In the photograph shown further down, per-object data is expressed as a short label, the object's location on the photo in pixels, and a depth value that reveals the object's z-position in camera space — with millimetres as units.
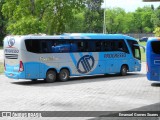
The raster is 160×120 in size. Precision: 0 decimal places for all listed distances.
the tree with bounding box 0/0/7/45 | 92125
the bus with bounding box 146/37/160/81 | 19344
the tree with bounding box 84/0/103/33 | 114875
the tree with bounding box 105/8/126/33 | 118375
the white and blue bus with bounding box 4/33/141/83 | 20203
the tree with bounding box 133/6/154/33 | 135500
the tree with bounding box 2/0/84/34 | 28641
